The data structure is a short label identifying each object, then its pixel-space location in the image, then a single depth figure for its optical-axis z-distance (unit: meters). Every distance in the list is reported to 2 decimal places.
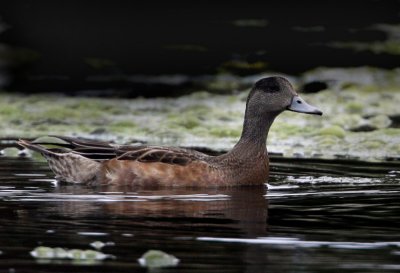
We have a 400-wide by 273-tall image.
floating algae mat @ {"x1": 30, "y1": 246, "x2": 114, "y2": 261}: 14.52
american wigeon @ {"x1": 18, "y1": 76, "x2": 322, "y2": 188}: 22.55
